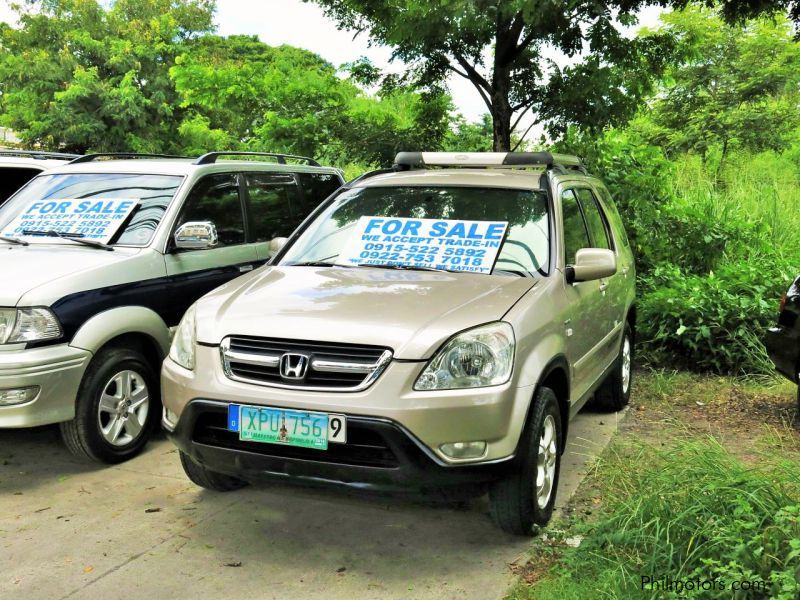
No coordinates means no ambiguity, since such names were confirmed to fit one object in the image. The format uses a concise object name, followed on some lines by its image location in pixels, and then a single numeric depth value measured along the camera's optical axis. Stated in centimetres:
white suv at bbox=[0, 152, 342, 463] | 417
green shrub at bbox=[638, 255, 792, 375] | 677
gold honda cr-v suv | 311
